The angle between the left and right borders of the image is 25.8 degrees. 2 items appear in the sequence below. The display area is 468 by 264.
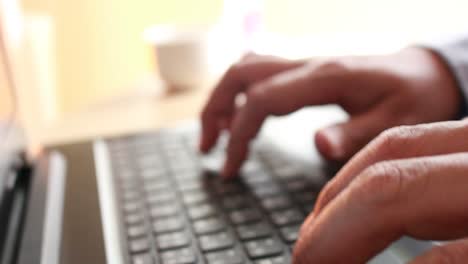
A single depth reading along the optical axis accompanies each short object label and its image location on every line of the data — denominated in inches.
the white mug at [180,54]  26.1
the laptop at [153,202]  16.3
